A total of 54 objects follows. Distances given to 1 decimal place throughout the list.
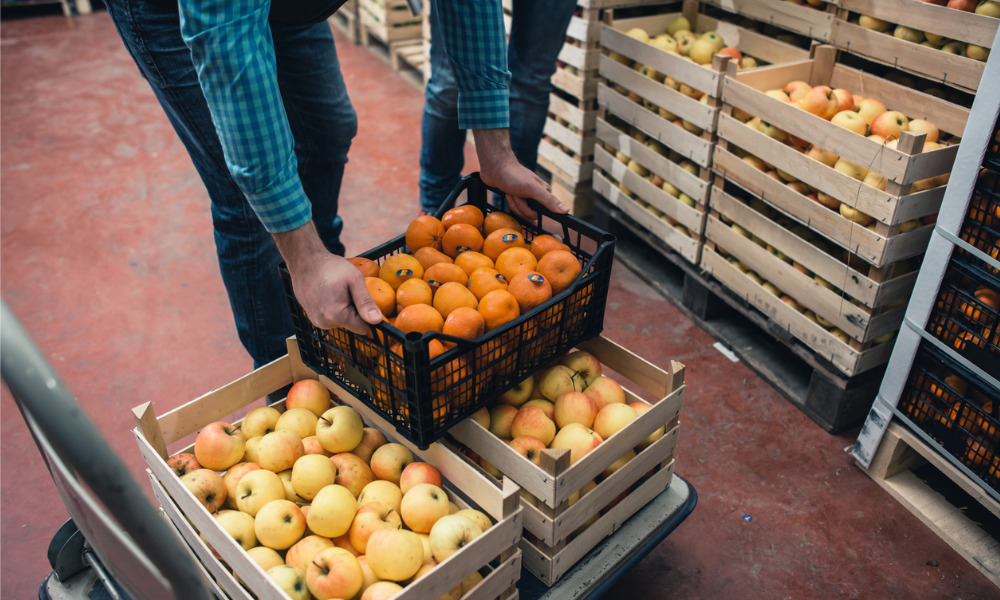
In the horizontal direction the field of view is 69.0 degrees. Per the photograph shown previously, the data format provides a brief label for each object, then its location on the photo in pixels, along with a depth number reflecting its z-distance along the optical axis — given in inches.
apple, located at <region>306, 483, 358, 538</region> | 56.6
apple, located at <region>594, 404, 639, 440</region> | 63.8
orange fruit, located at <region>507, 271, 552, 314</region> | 62.5
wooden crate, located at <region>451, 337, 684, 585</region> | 57.0
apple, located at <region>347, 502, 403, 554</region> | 56.2
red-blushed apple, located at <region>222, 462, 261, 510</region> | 61.4
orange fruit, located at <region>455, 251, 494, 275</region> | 68.1
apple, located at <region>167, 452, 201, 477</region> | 62.9
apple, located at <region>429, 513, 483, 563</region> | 54.7
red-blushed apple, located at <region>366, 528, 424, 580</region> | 52.5
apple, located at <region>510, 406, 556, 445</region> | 63.1
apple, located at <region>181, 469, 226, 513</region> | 59.1
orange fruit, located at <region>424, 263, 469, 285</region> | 65.8
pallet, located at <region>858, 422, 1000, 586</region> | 76.4
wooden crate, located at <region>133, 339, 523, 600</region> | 51.5
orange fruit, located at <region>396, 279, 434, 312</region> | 62.6
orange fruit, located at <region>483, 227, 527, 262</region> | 70.7
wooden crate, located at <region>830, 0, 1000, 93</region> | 83.1
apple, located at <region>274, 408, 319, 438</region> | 66.7
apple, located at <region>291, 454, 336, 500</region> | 60.0
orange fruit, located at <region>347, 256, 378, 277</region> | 66.1
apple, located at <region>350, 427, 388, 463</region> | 66.8
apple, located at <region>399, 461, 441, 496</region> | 61.1
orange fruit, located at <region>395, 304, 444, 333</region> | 59.6
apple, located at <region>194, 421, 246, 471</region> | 63.3
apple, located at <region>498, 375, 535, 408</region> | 68.9
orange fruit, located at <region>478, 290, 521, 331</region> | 60.6
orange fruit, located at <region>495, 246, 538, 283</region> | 67.0
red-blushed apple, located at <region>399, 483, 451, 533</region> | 57.7
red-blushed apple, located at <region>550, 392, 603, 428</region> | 64.6
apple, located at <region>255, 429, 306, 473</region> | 62.7
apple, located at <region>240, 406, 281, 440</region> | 67.1
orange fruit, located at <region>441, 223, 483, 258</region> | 71.9
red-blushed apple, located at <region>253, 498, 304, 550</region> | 56.4
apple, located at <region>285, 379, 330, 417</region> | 69.3
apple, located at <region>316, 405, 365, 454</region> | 64.6
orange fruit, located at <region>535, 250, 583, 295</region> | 65.1
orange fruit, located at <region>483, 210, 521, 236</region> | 74.8
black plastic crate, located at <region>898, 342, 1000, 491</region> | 73.9
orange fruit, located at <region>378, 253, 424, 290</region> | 65.9
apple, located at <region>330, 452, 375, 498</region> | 62.4
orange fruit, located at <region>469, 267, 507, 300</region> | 64.5
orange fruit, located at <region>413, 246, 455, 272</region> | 69.4
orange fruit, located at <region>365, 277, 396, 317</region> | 62.0
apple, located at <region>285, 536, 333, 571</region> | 54.7
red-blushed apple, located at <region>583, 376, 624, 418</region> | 67.9
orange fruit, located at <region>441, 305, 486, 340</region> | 59.1
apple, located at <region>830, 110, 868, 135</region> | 90.4
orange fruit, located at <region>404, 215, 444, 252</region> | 72.0
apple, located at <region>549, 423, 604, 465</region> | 61.2
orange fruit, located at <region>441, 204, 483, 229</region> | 73.8
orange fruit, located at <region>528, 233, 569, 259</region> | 69.8
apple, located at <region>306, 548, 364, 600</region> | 51.5
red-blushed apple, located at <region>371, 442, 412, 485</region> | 64.0
